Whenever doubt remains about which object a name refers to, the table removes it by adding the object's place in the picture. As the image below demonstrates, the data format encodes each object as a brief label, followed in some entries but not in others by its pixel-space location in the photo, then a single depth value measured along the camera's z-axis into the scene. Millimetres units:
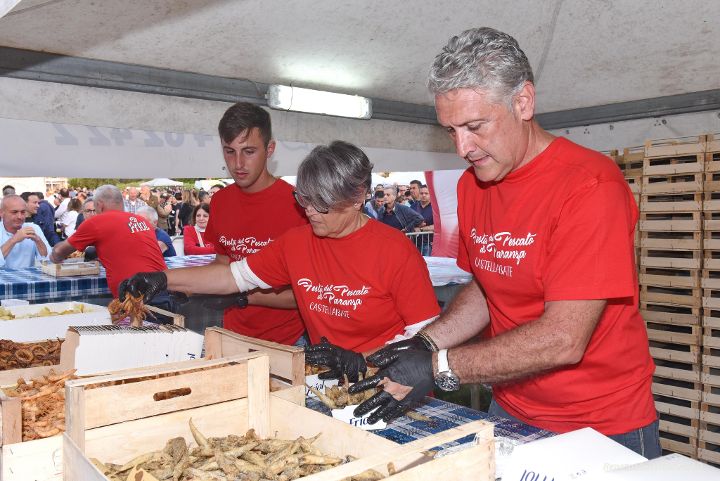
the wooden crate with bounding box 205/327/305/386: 2219
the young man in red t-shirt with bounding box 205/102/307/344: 3766
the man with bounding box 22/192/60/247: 12039
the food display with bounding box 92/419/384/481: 1681
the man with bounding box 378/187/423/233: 11875
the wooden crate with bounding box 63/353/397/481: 1676
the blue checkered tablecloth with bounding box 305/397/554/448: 2055
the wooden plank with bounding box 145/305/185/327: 2988
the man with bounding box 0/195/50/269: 7551
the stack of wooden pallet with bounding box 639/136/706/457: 5133
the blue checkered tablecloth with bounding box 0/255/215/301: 6195
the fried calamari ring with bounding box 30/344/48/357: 3128
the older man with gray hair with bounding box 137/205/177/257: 9008
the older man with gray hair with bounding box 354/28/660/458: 1971
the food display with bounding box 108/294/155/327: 3109
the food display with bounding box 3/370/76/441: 1866
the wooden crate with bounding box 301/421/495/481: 1298
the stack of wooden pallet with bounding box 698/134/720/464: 4977
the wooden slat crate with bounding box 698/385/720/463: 4969
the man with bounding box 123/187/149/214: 16344
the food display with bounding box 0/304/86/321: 3699
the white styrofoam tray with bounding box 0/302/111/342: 3510
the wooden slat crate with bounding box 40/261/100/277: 6590
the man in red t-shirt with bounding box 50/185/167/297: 6281
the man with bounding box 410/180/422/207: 13601
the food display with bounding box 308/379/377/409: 2266
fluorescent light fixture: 4816
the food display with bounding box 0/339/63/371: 2951
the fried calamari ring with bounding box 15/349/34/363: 2996
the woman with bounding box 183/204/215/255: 9430
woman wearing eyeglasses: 2869
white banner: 4109
